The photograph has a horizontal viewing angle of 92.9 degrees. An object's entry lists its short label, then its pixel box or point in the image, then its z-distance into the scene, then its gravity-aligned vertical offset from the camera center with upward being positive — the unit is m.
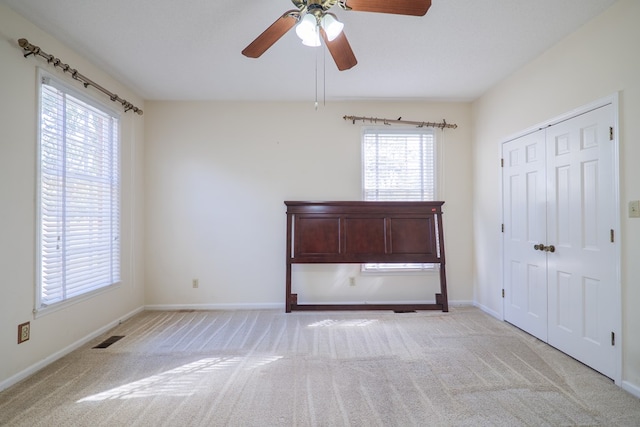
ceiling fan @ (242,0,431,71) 1.65 +1.16
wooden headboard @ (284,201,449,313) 3.71 -0.21
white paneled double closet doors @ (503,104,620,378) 2.23 -0.17
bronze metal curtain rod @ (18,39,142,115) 2.28 +1.30
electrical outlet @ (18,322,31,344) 2.25 -0.84
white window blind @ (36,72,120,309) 2.48 +0.22
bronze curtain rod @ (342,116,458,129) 3.94 +1.26
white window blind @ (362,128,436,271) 4.01 +0.71
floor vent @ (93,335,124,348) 2.83 -1.17
